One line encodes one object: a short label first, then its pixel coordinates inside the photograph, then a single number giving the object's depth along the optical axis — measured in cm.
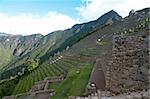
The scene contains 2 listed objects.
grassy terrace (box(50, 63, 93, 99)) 746
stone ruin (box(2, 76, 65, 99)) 1044
